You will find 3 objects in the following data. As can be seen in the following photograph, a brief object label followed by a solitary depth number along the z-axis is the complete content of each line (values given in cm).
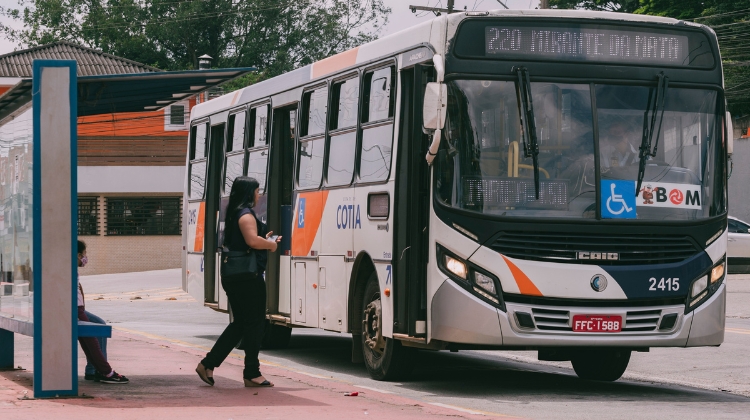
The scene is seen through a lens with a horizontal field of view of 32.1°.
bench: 979
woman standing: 1084
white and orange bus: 1084
